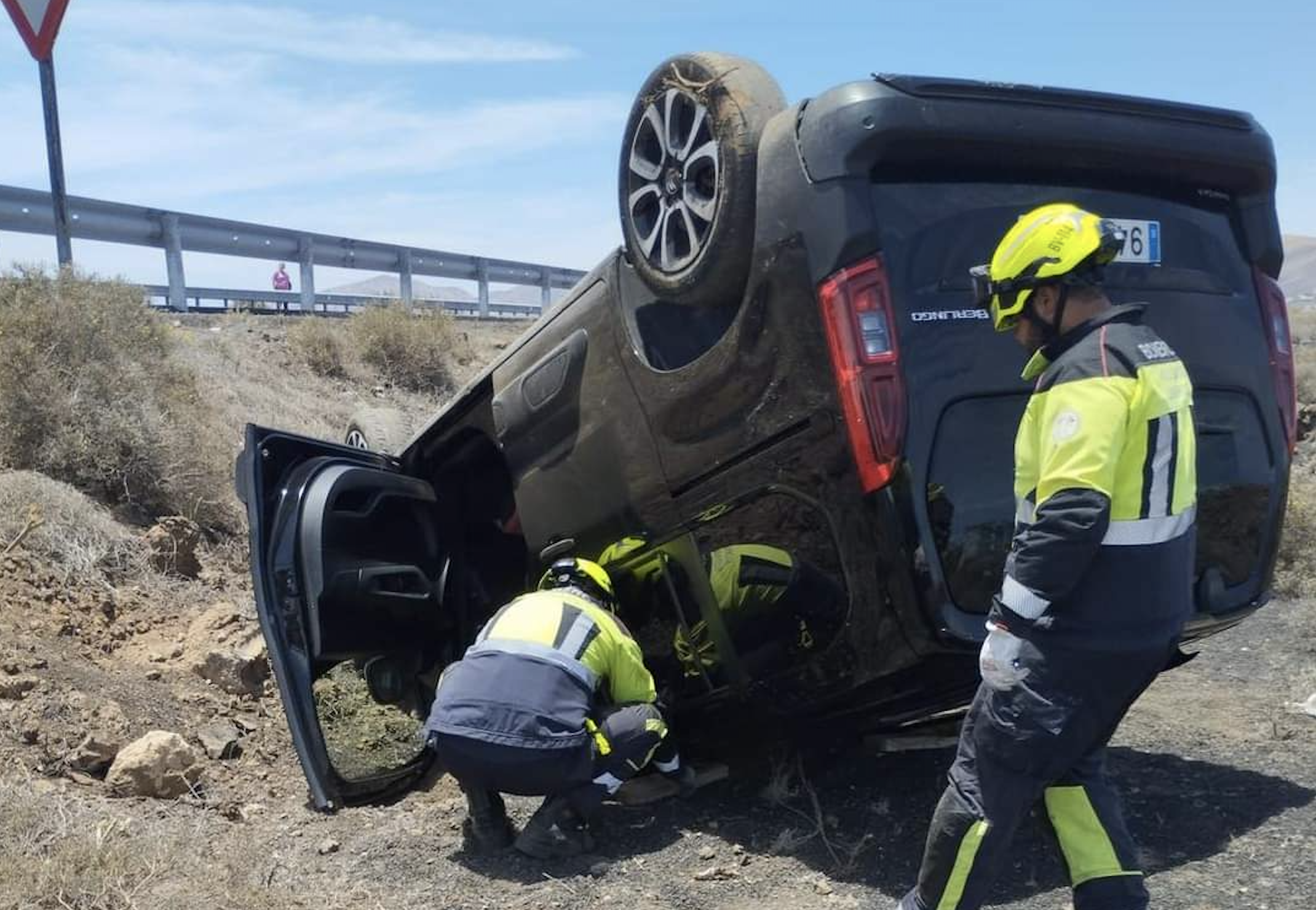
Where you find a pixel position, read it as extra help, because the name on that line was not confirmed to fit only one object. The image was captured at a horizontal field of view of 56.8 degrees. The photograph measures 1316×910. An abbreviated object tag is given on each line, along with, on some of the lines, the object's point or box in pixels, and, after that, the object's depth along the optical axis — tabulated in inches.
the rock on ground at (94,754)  162.6
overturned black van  122.7
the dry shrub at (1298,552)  282.5
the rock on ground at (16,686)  168.6
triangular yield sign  239.5
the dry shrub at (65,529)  221.3
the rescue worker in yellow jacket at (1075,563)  104.7
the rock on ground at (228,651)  208.8
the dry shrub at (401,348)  463.8
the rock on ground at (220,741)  184.2
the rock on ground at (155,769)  159.5
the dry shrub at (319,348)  433.4
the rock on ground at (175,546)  241.3
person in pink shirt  619.8
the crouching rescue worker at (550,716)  147.3
